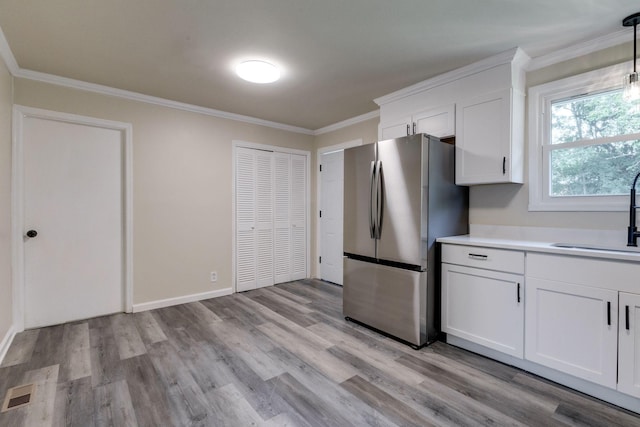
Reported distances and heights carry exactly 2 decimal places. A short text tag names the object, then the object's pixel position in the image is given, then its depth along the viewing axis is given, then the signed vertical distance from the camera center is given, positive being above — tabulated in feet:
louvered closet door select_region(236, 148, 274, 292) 13.81 -0.35
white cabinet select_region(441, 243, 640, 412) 5.88 -2.32
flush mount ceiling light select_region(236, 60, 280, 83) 8.55 +4.06
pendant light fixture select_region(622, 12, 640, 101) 6.38 +2.69
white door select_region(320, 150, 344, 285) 15.14 -0.25
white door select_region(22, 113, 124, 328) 9.61 -0.29
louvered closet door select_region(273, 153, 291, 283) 15.11 -0.35
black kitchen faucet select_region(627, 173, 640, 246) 6.60 -0.39
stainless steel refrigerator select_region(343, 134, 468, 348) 8.42 -0.48
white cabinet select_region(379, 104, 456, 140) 9.31 +2.88
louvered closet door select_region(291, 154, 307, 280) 15.76 -0.30
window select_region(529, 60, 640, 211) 7.23 +1.69
